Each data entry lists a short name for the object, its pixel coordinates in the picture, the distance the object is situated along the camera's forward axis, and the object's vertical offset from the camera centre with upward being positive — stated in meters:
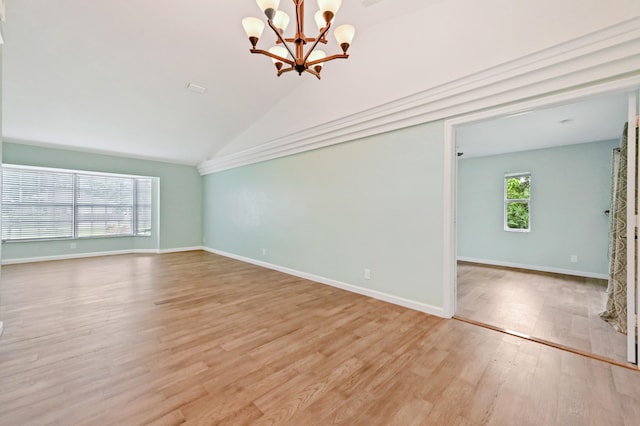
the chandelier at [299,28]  1.81 +1.43
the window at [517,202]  5.59 +0.25
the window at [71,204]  5.47 +0.12
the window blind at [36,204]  5.43 +0.10
